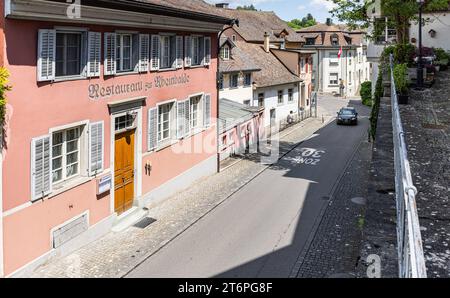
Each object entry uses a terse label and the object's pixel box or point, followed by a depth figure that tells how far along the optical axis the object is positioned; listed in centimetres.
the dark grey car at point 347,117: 4253
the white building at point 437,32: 3055
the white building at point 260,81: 3238
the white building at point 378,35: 2080
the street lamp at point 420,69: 1648
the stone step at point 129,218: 1394
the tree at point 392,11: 1791
